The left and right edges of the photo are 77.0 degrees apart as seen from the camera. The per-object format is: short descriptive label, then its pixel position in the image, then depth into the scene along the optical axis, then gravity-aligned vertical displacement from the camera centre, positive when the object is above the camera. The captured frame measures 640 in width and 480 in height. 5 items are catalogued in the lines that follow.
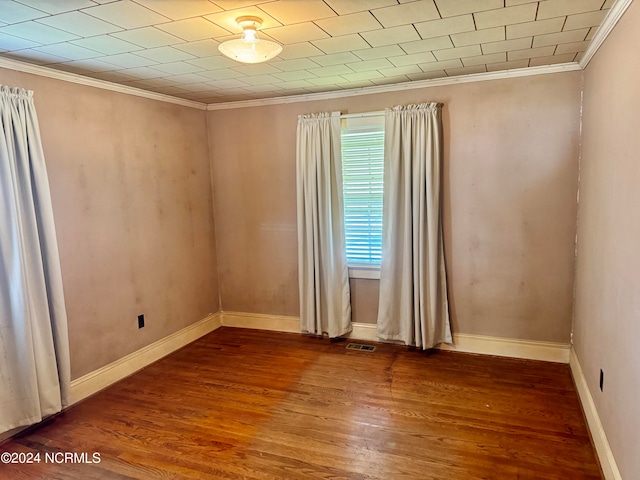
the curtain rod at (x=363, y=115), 3.72 +0.67
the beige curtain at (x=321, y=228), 3.88 -0.40
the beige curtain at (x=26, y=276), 2.47 -0.50
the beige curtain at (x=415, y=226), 3.51 -0.37
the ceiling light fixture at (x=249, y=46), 2.00 +0.72
